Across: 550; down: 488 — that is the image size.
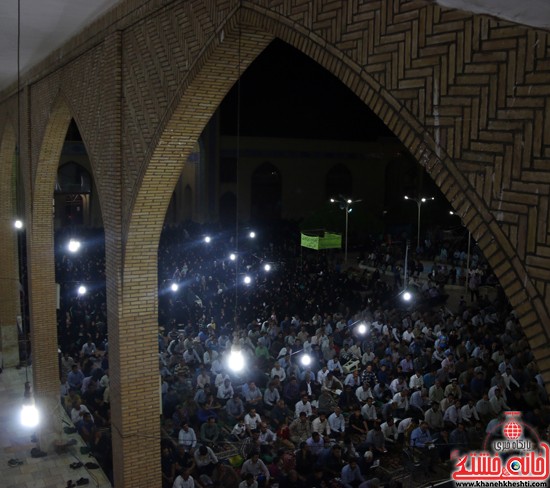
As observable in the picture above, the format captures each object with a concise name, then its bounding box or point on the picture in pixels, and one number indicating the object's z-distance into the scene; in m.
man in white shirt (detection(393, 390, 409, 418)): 9.34
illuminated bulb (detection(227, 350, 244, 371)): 7.72
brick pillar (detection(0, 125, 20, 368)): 13.96
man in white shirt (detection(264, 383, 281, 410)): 9.72
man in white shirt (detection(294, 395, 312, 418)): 9.28
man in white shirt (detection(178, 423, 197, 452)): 8.34
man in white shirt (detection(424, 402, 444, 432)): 8.83
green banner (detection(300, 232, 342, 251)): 17.59
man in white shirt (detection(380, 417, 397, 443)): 8.59
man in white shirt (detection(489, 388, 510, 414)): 9.27
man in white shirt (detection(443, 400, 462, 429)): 8.87
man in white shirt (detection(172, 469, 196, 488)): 7.25
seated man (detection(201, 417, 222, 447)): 8.59
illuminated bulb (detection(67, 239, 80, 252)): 14.05
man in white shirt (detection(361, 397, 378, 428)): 9.14
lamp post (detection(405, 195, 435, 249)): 26.98
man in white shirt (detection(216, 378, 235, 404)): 10.00
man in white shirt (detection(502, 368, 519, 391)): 9.86
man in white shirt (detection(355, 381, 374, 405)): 9.77
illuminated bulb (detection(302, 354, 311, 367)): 10.84
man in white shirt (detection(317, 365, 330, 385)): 10.54
